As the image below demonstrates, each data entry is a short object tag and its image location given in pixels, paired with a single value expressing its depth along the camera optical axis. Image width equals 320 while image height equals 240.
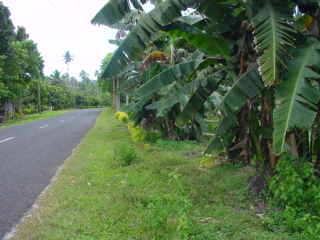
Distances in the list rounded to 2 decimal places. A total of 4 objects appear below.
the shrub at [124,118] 20.36
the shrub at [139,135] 12.44
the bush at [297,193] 3.99
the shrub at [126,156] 8.09
